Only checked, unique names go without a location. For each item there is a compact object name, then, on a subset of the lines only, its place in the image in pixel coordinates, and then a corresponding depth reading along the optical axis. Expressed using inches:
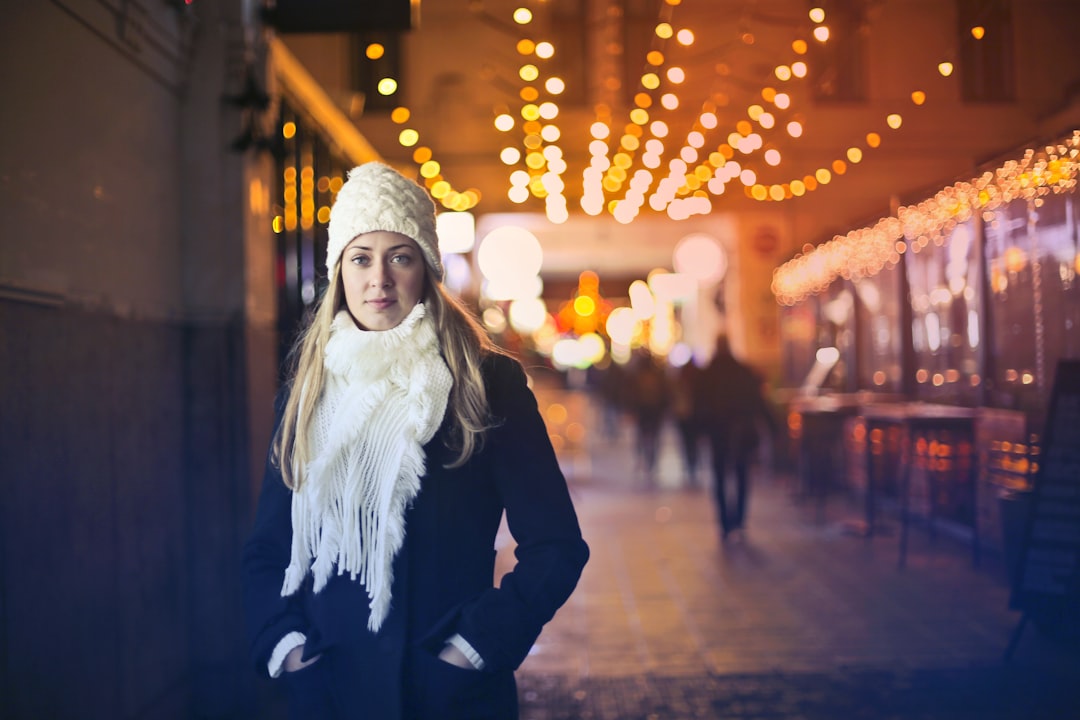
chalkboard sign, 203.8
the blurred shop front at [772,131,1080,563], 278.1
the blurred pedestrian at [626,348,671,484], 587.2
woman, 79.1
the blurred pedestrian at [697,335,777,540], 365.4
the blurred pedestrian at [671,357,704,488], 534.9
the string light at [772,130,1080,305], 265.0
